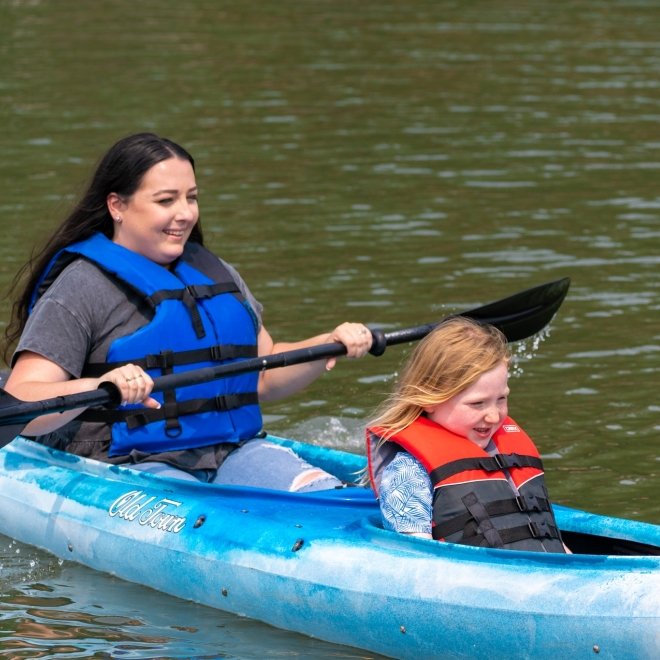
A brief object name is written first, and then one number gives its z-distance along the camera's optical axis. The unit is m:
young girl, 9.24
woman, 10.84
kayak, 8.72
